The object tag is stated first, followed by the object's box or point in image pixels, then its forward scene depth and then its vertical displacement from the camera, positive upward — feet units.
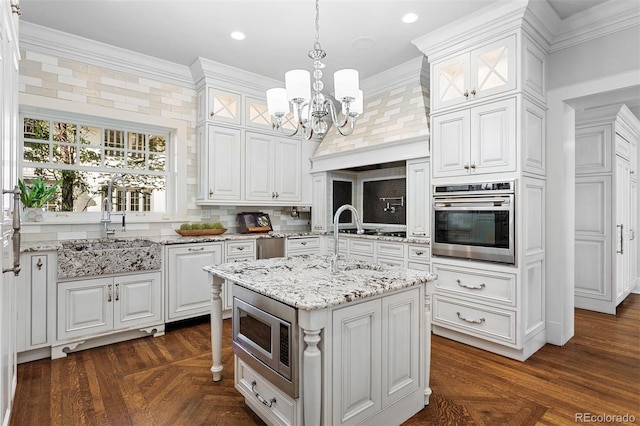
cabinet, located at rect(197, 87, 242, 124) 13.47 +4.32
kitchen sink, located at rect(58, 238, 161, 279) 9.57 -1.32
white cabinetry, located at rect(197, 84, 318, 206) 13.55 +2.46
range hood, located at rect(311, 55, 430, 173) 12.22 +3.44
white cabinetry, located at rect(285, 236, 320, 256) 14.56 -1.42
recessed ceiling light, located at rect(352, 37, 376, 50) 11.29 +5.74
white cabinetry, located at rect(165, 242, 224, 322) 11.53 -2.26
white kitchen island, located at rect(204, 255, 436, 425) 5.20 -2.17
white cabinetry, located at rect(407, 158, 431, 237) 11.83 +0.55
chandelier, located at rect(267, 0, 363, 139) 6.97 +2.43
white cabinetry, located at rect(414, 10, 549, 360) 9.23 +2.01
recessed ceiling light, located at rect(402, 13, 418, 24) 9.84 +5.69
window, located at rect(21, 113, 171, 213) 11.48 +1.90
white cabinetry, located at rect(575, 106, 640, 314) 13.51 +0.28
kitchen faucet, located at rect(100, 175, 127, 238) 11.77 +0.16
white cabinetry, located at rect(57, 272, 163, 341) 9.65 -2.76
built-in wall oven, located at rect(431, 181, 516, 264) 9.36 -0.23
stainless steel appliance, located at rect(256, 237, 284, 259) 13.69 -1.39
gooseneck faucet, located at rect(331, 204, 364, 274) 6.60 -0.67
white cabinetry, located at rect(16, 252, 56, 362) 8.98 -2.42
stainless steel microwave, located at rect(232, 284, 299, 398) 5.44 -2.19
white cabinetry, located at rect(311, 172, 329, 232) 16.03 +0.52
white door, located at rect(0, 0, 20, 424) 5.08 +0.38
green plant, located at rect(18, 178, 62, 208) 10.40 +0.56
